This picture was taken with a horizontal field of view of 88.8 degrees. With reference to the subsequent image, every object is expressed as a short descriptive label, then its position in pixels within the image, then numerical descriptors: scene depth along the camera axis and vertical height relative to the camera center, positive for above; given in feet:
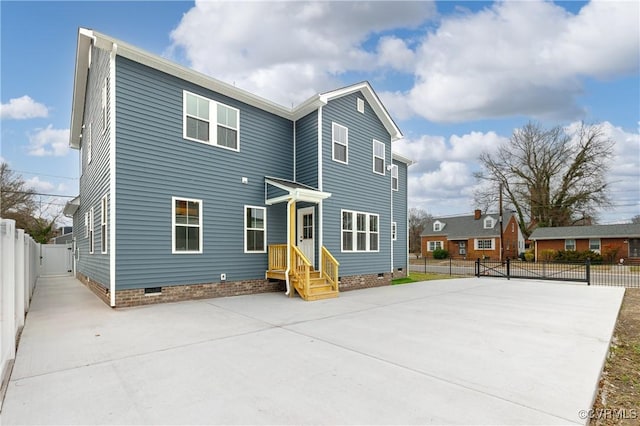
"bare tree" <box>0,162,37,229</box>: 76.59 +7.06
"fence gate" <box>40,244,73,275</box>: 60.49 -6.10
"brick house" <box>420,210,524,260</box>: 120.78 -5.44
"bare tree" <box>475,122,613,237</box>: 107.45 +16.81
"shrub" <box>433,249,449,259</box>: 127.13 -12.02
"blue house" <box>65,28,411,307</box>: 26.96 +4.10
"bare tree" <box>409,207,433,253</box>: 178.50 -0.96
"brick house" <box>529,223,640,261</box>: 95.55 -5.40
